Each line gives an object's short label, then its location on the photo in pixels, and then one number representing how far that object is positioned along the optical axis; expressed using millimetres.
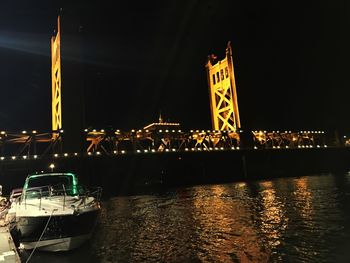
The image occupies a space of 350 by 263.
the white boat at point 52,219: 12359
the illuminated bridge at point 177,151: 55469
